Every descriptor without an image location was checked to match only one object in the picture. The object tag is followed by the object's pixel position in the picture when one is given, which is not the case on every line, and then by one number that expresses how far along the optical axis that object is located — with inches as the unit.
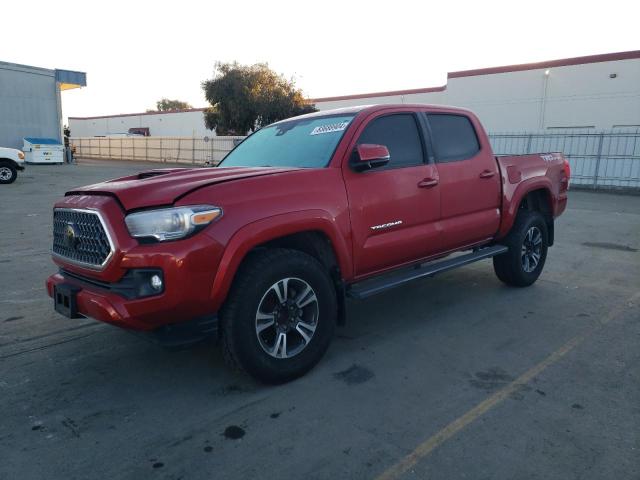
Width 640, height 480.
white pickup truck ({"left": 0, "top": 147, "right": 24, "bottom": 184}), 702.5
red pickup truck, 118.1
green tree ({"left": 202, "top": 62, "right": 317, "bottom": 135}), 1323.8
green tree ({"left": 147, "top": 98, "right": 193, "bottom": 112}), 3712.6
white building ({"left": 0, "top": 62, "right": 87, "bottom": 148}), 1193.4
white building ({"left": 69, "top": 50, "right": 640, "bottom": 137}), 905.5
